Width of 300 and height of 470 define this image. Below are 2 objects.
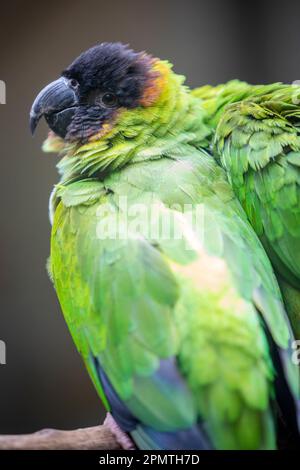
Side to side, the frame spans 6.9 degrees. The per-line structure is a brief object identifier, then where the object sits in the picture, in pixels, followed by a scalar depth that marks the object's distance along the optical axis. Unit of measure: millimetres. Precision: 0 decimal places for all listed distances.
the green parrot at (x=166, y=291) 807
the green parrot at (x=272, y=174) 840
